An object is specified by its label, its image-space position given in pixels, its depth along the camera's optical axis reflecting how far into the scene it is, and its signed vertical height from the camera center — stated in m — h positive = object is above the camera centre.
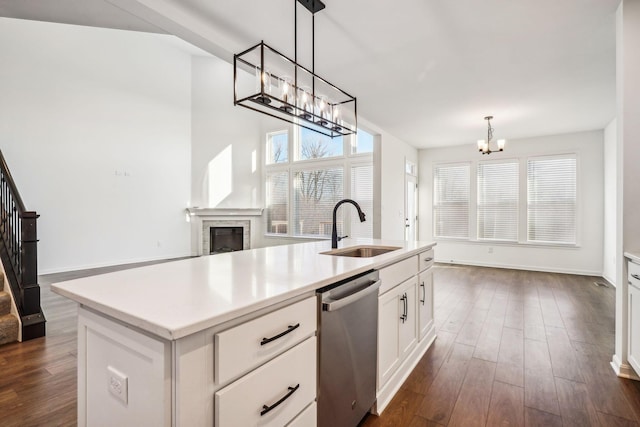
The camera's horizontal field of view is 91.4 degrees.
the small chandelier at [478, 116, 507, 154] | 4.93 +1.07
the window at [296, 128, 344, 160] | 7.25 +1.55
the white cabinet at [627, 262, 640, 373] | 1.97 -0.68
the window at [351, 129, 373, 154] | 6.77 +1.47
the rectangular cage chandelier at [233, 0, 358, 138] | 1.90 +0.80
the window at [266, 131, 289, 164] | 8.10 +1.67
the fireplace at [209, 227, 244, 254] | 7.96 -0.73
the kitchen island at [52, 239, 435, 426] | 0.81 -0.40
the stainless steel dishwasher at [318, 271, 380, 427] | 1.34 -0.66
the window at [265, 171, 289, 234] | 8.04 +0.23
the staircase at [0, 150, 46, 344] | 2.78 -0.62
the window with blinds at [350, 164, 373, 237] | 6.75 +0.28
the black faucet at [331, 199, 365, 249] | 2.41 -0.20
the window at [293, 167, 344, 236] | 7.24 +0.30
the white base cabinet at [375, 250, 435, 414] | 1.86 -0.76
